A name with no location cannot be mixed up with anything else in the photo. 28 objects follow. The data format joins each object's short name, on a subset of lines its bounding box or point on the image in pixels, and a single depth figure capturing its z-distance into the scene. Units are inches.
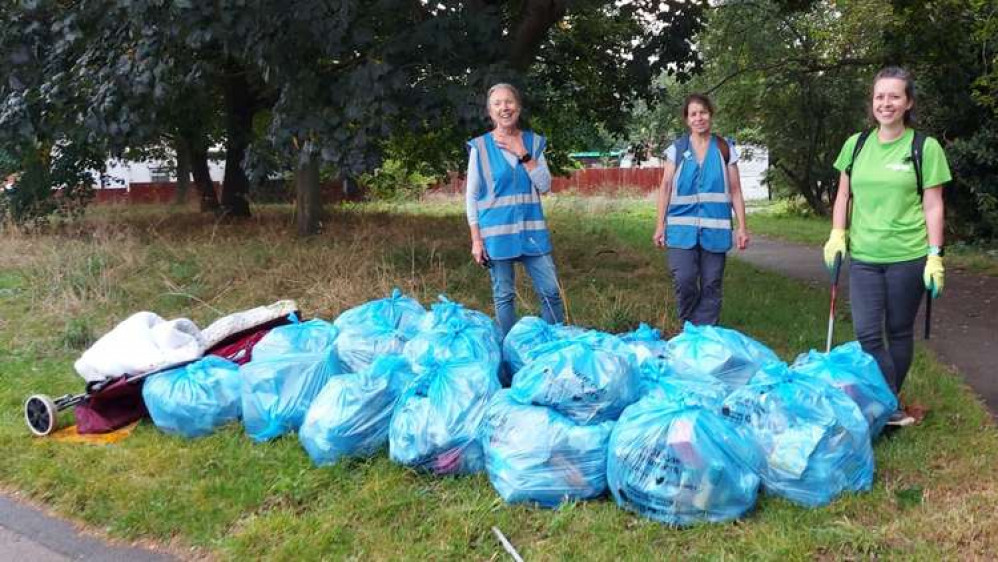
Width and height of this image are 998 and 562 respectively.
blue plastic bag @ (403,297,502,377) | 167.8
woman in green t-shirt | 156.3
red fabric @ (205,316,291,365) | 200.2
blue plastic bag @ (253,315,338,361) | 185.9
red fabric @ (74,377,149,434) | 185.2
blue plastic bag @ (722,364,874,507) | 135.0
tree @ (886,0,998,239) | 442.6
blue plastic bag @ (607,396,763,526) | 128.5
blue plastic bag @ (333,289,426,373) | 184.9
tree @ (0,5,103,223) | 333.7
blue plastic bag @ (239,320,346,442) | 172.2
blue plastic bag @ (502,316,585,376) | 176.6
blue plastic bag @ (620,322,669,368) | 169.5
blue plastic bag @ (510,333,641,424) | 144.7
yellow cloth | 180.4
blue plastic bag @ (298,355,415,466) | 156.1
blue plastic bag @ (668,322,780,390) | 162.2
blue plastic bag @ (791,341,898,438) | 152.7
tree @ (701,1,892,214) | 666.8
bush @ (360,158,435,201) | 947.5
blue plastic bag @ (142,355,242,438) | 177.5
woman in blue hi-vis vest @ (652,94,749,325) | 197.9
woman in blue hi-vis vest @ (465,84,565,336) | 195.3
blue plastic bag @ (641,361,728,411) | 142.5
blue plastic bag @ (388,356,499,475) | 149.2
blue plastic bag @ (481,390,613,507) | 139.4
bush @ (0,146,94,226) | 531.5
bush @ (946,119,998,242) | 501.0
